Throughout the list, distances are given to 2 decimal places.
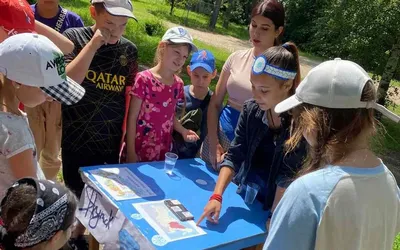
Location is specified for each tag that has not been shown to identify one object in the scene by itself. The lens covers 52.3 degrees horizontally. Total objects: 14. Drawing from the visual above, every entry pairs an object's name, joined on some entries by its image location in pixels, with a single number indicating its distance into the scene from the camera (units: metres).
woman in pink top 2.79
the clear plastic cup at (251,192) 2.37
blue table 1.94
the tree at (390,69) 8.57
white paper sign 2.05
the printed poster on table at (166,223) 1.92
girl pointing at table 2.17
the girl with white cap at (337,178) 1.25
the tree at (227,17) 25.19
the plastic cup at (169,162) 2.58
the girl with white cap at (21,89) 1.67
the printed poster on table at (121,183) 2.18
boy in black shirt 2.51
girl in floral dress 2.71
